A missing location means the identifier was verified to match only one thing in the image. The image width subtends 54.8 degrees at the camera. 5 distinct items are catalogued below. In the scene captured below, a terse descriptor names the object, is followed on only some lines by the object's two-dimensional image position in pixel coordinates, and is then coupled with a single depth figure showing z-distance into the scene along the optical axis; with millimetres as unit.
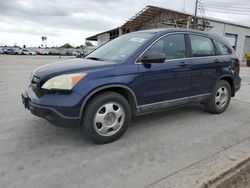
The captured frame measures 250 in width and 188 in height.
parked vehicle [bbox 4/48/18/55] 51512
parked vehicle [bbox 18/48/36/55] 53756
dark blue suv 3230
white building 26812
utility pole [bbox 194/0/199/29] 24523
